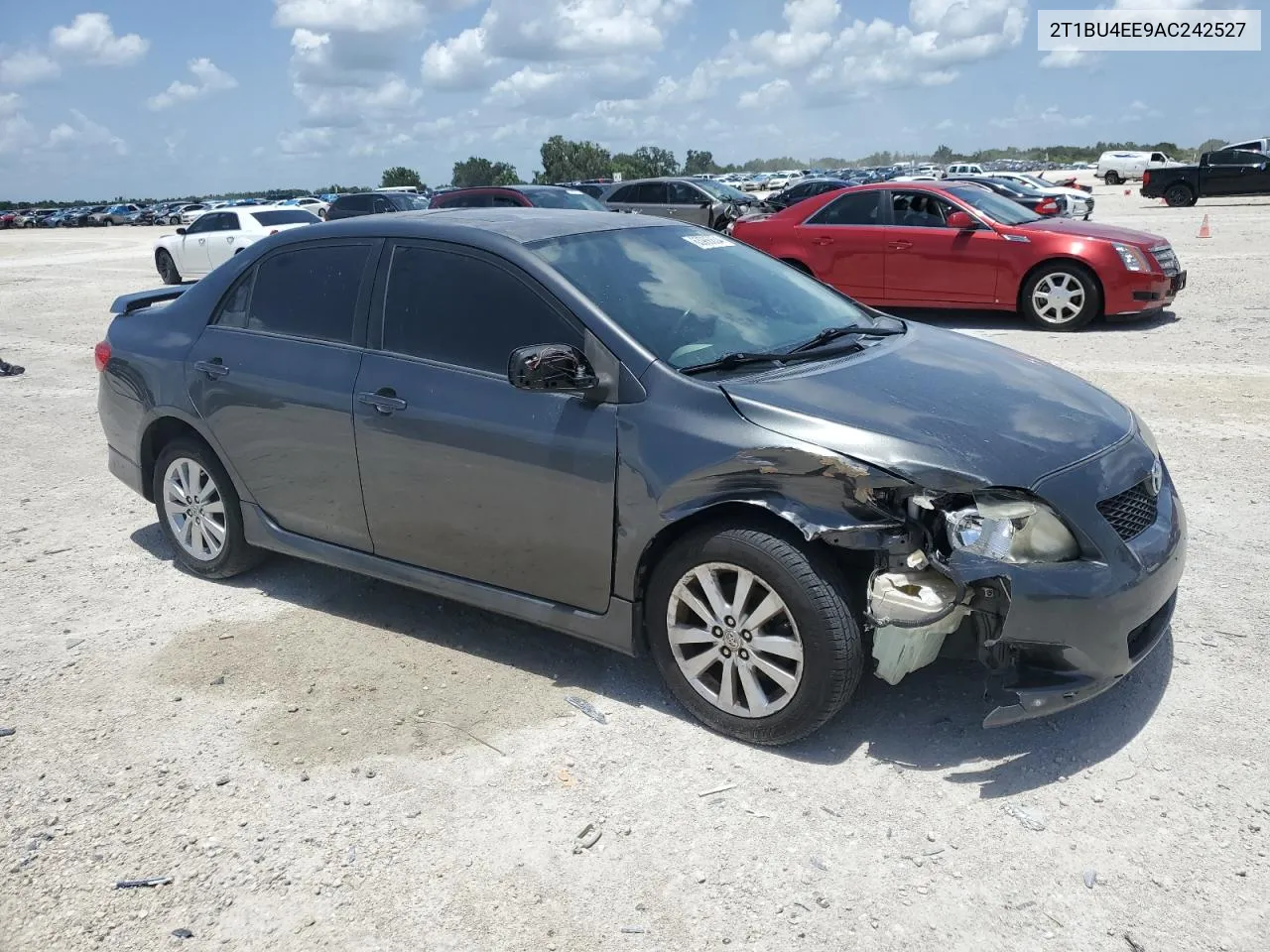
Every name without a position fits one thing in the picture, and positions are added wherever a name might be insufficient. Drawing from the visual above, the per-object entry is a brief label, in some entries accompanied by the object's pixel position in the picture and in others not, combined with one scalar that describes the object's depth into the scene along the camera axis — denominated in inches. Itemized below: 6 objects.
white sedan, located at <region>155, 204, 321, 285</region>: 799.7
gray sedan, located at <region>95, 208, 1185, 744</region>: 127.0
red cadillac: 422.0
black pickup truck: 1175.0
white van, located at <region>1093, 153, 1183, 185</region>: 1973.4
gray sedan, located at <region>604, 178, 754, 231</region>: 846.5
